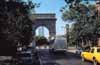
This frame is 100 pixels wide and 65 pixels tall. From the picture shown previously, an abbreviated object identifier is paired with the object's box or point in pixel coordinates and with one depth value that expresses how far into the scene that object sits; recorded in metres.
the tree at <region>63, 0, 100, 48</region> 26.06
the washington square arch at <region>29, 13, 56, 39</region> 46.69
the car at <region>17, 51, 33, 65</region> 13.41
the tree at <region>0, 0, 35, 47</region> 12.42
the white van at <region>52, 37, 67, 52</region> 25.21
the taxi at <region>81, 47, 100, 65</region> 12.34
